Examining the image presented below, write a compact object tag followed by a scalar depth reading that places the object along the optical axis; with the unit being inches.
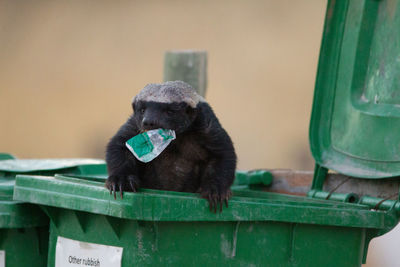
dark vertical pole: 450.0
